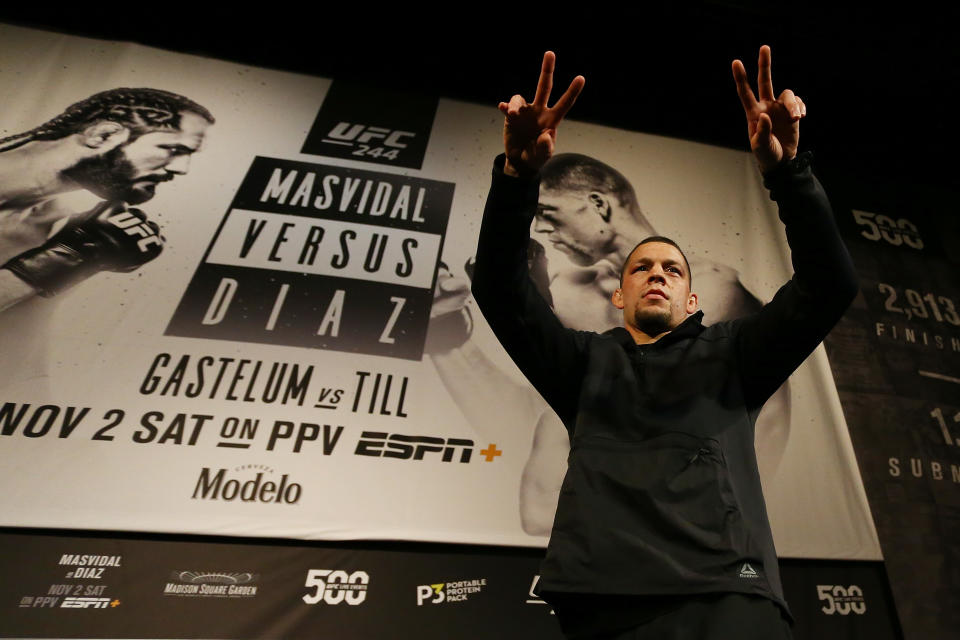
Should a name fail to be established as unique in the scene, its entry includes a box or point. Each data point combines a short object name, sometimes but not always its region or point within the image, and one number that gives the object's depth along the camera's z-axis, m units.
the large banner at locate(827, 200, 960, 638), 2.03
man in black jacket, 0.79
